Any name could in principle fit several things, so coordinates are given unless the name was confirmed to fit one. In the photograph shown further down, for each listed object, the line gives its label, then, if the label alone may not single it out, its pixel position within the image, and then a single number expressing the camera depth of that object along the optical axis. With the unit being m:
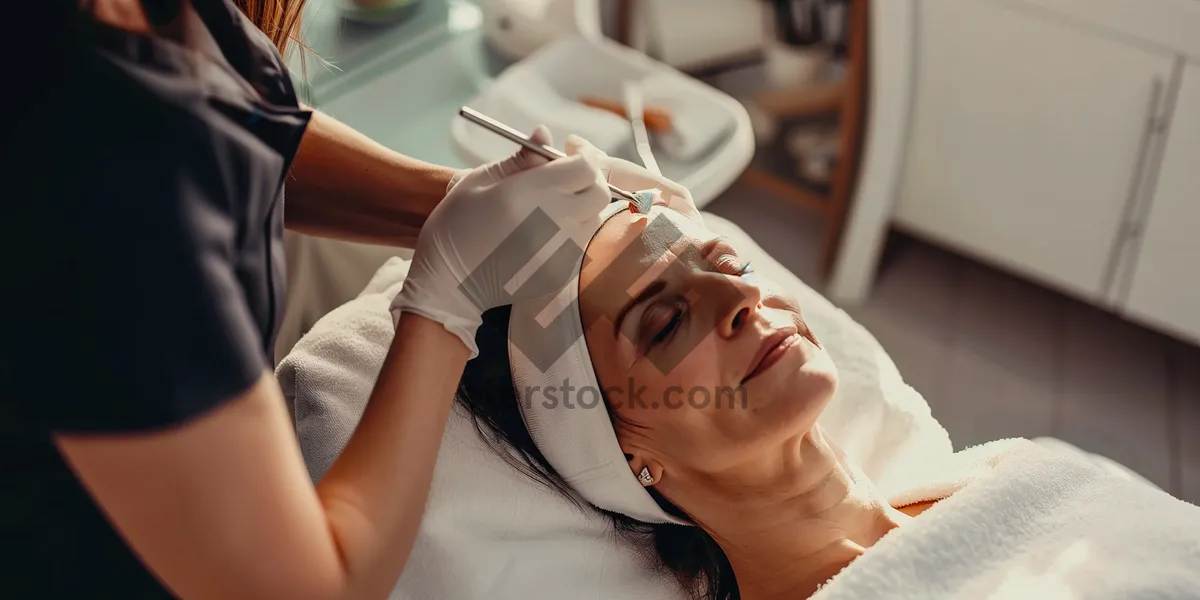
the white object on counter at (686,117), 1.66
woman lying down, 1.05
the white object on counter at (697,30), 2.43
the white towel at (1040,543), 1.04
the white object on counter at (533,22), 1.85
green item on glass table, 1.77
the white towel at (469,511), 1.18
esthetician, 0.63
